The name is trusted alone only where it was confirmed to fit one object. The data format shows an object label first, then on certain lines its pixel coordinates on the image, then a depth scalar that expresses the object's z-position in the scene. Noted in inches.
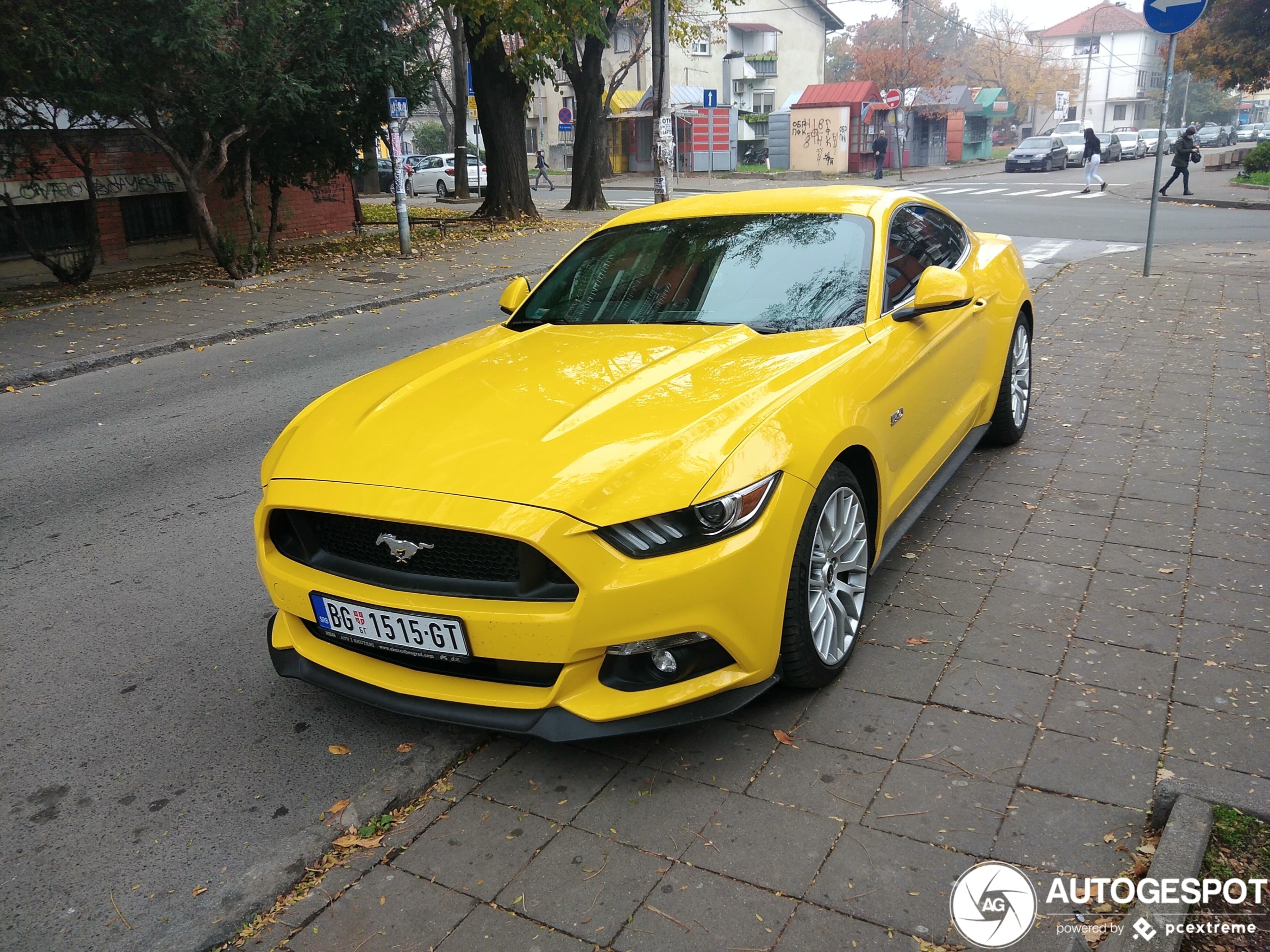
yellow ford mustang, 110.3
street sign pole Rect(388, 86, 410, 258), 605.6
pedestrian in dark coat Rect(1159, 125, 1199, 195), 1001.5
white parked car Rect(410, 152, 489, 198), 1414.9
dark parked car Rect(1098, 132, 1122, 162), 1897.1
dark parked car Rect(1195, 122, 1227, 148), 2506.2
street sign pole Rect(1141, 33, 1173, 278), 448.5
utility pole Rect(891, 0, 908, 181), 1641.1
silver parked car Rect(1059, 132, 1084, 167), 1708.9
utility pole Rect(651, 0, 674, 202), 701.3
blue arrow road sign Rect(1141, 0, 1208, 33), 413.4
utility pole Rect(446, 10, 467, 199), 1178.6
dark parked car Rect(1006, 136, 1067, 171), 1653.5
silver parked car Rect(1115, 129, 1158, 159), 1988.2
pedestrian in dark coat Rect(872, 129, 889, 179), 1547.7
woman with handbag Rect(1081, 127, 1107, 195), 1138.0
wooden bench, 826.2
